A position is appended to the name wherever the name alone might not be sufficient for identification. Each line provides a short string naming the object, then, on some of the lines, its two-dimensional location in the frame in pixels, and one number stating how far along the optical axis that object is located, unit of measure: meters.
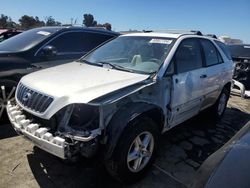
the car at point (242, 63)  5.93
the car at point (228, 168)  1.22
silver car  1.96
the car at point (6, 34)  6.59
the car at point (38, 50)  3.20
